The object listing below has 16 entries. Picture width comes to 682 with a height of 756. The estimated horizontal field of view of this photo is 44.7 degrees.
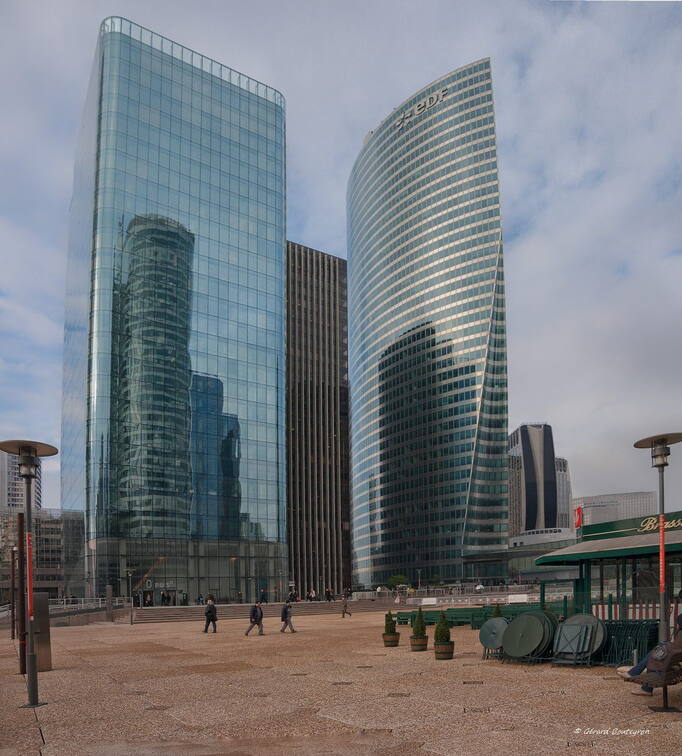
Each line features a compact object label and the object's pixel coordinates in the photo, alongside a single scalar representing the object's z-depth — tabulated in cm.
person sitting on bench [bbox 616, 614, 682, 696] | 1462
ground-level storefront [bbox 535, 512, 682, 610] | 2358
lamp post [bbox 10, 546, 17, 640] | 3562
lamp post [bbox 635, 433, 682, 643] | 1795
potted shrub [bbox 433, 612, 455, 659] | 2312
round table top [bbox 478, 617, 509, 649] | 2269
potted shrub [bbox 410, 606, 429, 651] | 2588
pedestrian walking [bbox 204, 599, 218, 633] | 4112
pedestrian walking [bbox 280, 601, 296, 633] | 3912
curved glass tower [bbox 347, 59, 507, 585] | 17850
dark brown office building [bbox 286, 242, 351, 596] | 18600
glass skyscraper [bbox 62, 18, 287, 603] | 9369
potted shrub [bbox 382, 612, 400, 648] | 2825
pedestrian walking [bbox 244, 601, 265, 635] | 3764
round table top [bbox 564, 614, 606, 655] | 2012
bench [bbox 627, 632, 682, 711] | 1385
